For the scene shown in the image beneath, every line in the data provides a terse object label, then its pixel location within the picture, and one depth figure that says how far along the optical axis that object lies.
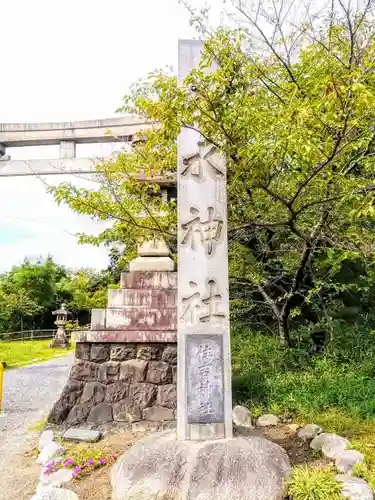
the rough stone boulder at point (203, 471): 3.03
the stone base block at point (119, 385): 5.06
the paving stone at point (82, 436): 4.62
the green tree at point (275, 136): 3.18
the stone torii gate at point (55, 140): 8.79
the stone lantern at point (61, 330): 19.17
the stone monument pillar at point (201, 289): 3.79
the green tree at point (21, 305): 21.42
